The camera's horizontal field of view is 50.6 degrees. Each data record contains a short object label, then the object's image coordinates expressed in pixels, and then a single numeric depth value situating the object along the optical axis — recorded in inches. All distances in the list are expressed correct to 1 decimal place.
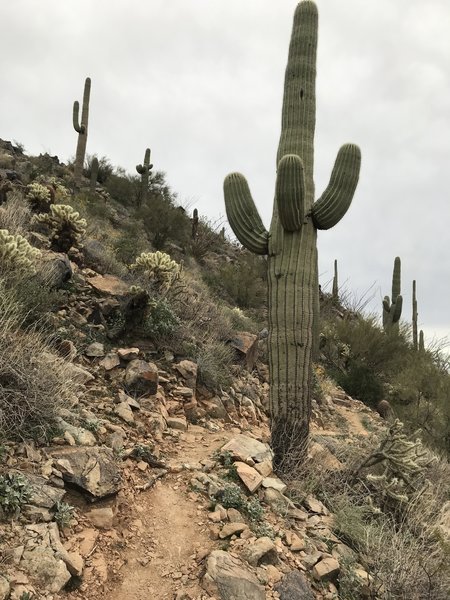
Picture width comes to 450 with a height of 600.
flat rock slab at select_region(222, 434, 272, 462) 186.1
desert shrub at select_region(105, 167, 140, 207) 826.8
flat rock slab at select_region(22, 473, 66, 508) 123.3
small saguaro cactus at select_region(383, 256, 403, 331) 654.5
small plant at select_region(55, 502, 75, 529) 123.4
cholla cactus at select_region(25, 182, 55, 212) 362.6
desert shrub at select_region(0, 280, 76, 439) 145.5
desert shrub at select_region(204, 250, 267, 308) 594.5
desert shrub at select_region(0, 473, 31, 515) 116.7
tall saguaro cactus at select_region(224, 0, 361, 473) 215.8
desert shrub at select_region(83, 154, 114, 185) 893.2
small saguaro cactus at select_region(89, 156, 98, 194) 748.6
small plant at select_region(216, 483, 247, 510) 155.6
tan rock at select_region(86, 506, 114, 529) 132.4
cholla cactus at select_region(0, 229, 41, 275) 220.1
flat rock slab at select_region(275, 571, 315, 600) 125.0
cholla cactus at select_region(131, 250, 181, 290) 318.7
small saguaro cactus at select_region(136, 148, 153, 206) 779.3
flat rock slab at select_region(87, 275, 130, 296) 274.1
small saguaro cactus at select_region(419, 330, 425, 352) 584.7
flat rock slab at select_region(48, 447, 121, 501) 137.3
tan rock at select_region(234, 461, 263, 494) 168.2
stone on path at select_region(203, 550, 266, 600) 118.1
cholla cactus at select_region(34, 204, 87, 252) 297.7
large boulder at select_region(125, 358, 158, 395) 218.6
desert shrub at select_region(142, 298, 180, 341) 259.1
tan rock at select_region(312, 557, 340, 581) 136.6
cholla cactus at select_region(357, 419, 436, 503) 190.7
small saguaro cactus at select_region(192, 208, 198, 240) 725.7
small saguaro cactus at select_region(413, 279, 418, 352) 805.6
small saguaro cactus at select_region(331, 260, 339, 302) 792.3
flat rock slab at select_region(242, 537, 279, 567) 131.6
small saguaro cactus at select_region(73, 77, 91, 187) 756.0
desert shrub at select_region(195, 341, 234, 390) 264.1
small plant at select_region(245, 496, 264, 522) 152.9
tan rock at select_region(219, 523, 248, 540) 140.1
